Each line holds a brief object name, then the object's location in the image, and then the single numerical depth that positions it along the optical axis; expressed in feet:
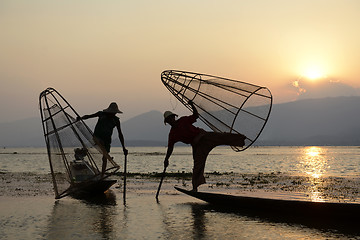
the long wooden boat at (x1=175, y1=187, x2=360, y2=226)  35.32
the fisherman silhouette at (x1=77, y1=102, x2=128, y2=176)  51.19
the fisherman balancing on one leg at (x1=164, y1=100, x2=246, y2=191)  46.39
